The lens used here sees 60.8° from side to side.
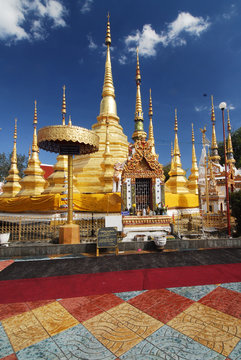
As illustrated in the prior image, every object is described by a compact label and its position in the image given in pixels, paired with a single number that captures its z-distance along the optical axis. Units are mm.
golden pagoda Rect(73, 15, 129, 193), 18562
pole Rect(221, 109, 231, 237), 10719
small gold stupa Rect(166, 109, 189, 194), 22044
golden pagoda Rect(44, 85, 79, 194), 17328
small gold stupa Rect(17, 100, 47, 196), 19766
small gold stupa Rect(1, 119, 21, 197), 22094
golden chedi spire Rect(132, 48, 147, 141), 17516
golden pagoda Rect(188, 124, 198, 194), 24006
